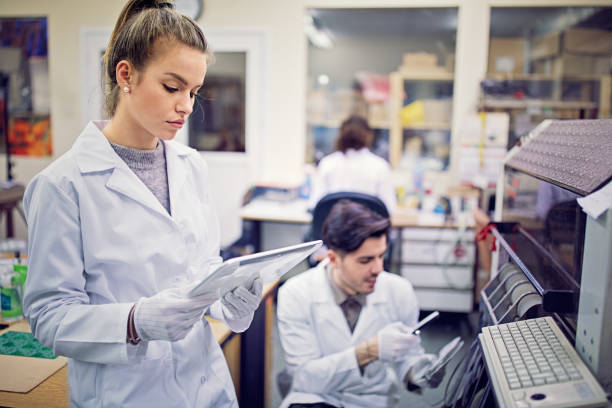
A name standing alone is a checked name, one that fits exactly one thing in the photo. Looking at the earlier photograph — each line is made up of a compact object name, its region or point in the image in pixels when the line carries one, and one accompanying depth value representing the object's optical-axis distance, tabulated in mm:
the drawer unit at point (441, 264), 3158
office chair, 2385
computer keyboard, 734
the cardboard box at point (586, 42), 3619
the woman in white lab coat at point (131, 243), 920
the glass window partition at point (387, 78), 3846
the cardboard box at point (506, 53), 3693
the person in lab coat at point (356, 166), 3289
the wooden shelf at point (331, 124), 3982
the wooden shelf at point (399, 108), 3836
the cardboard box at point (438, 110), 3814
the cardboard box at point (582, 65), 3635
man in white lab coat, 1466
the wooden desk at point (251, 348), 1499
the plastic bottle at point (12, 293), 1504
